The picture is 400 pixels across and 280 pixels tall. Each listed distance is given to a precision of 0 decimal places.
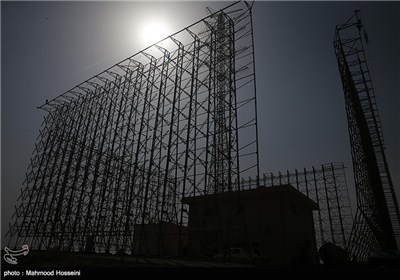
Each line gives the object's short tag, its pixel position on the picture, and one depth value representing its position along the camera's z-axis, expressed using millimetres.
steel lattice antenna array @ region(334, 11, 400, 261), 17969
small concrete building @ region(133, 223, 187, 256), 13984
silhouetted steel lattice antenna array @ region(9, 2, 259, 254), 14125
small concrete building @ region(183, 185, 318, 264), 12211
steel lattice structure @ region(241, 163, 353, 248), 21828
